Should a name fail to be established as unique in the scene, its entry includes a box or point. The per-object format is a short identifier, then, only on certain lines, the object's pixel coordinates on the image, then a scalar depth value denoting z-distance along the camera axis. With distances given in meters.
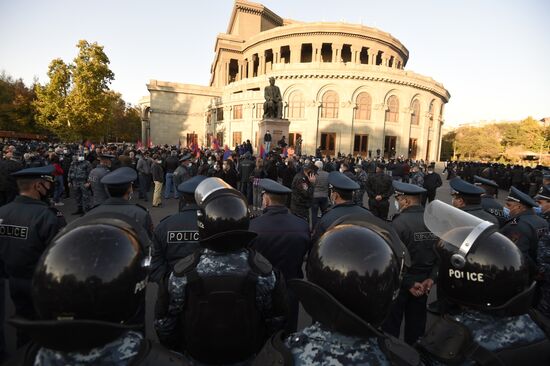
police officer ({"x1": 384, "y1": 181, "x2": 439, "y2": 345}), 3.55
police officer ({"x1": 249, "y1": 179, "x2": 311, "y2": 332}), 3.27
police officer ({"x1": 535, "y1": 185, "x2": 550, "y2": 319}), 3.16
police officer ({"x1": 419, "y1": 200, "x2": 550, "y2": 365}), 1.44
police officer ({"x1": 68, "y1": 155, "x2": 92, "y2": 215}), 9.61
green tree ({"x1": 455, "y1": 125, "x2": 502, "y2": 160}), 60.34
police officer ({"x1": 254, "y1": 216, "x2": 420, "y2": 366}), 1.25
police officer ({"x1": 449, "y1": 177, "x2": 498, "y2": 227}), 4.33
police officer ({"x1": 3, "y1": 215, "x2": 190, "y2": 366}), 1.10
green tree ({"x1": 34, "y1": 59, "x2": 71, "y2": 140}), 32.09
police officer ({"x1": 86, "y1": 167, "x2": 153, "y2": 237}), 3.56
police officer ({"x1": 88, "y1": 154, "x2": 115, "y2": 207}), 7.57
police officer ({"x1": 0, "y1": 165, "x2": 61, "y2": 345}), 3.15
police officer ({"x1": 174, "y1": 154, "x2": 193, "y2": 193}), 10.34
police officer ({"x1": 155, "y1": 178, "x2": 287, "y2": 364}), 1.96
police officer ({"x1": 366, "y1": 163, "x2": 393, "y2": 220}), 8.02
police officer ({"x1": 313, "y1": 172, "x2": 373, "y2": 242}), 3.79
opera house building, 38.41
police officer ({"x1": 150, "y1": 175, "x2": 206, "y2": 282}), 3.17
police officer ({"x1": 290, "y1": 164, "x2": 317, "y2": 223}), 7.88
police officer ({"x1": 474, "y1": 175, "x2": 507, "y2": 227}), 5.63
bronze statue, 19.33
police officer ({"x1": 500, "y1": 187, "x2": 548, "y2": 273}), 3.69
